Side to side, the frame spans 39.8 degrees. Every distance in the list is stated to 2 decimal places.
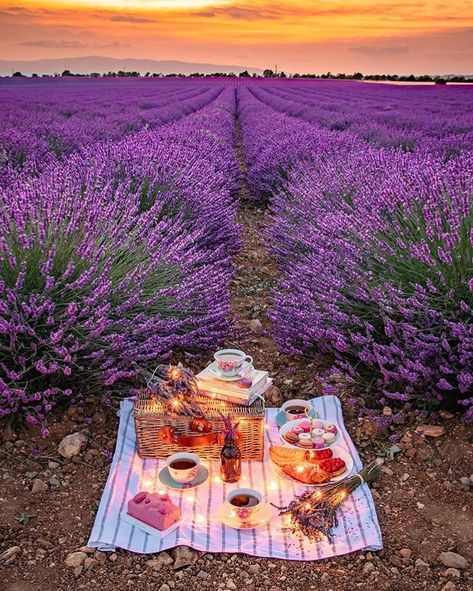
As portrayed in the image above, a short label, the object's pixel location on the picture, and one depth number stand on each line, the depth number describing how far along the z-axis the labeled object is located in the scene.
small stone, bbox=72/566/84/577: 2.25
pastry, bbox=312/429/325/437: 2.89
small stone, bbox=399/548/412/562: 2.34
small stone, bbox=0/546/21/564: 2.29
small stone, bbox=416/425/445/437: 2.99
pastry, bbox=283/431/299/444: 2.91
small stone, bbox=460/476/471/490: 2.70
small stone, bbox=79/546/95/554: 2.37
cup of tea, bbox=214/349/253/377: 2.91
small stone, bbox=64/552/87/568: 2.29
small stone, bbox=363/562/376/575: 2.28
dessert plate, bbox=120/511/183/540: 2.42
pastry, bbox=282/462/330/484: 2.70
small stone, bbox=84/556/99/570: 2.29
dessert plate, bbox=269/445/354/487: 2.71
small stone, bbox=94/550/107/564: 2.33
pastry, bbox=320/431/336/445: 2.86
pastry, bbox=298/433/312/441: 2.87
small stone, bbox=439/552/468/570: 2.29
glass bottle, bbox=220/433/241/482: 2.70
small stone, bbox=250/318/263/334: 4.36
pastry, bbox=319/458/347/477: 2.72
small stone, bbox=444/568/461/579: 2.24
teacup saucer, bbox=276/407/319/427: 3.14
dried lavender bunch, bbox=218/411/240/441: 2.70
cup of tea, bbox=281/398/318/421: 3.12
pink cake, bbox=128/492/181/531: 2.44
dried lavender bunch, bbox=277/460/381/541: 2.44
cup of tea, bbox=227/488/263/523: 2.43
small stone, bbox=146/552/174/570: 2.31
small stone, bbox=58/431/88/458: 2.88
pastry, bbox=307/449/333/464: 2.79
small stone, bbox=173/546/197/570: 2.32
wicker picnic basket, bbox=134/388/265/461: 2.84
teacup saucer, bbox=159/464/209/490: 2.66
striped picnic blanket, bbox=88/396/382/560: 2.38
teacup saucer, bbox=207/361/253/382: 2.92
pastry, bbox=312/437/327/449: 2.84
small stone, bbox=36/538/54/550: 2.38
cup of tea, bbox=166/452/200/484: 2.64
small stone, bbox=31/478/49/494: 2.66
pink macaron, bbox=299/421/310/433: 2.96
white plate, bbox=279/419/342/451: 2.86
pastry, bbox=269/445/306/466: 2.82
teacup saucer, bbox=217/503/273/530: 2.45
